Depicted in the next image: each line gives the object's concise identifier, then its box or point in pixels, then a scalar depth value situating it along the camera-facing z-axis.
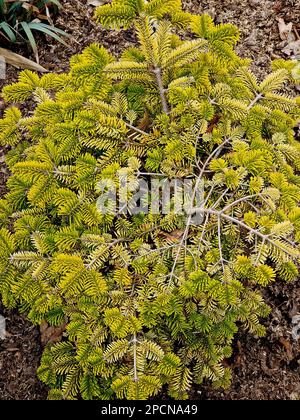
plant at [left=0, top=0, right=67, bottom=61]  3.77
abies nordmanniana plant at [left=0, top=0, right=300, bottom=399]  2.14
